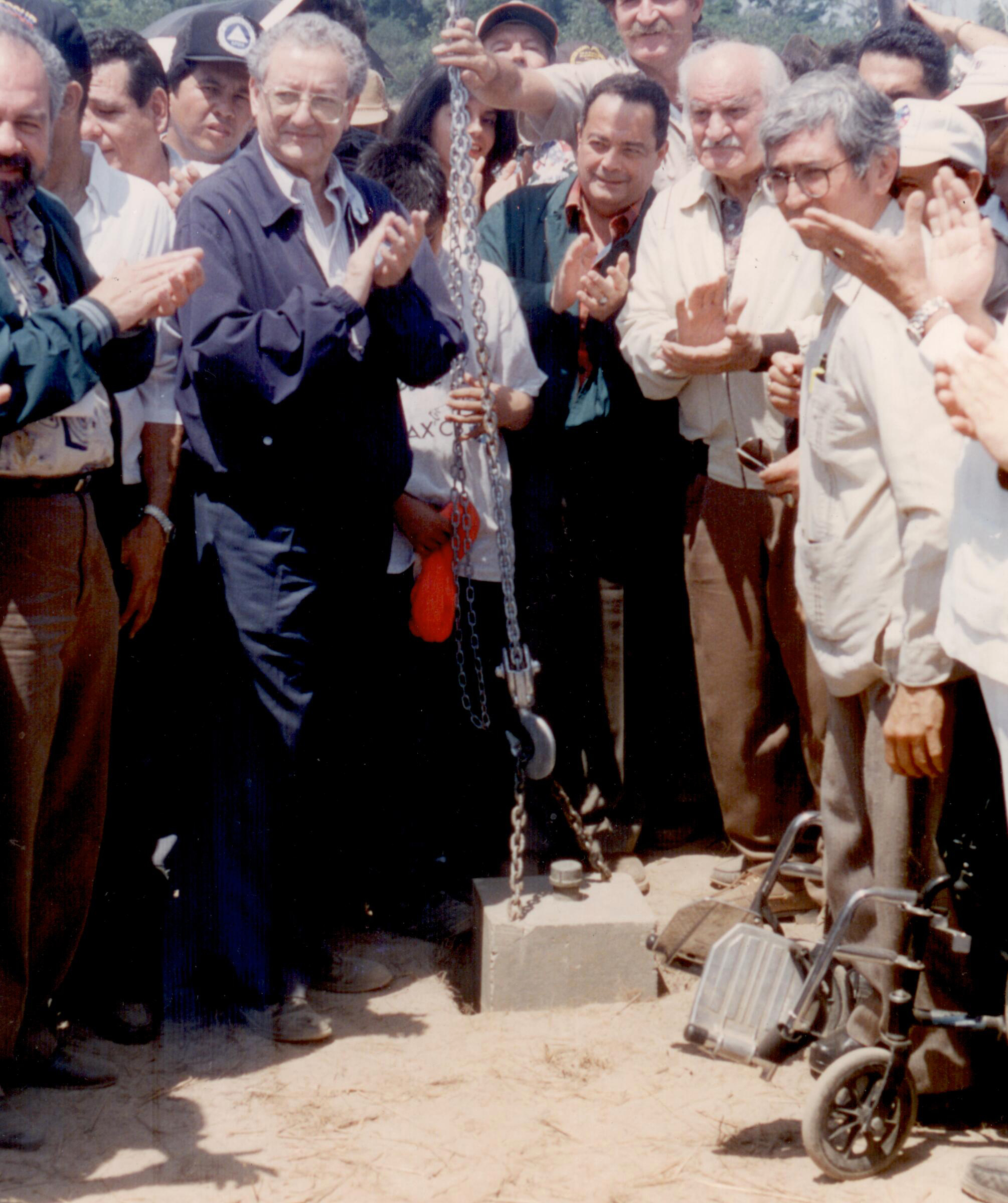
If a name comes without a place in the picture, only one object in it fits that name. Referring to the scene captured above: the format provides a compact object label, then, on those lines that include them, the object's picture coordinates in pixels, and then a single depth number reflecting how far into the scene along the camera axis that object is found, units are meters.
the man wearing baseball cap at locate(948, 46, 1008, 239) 4.62
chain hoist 4.25
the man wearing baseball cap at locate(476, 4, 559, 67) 6.57
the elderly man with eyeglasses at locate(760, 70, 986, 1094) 3.28
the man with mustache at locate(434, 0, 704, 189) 5.47
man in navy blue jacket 3.93
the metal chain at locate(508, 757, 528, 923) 4.33
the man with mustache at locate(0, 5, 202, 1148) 3.35
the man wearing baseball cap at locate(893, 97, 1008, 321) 3.71
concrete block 4.38
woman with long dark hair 5.62
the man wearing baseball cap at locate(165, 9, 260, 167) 5.55
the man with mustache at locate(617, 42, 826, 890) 4.65
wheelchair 3.26
